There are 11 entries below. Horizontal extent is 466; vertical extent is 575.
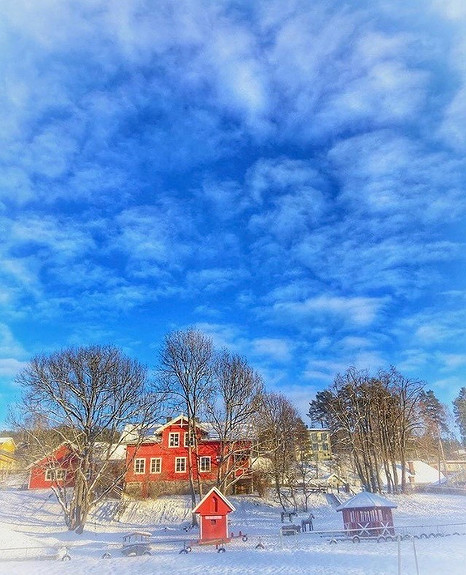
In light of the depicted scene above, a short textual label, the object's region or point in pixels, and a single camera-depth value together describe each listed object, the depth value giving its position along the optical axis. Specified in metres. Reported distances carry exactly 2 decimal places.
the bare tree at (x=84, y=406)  34.00
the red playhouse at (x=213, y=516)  27.92
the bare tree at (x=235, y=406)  38.22
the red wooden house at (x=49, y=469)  34.62
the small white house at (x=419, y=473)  58.33
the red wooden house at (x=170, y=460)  45.47
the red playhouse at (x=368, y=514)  25.84
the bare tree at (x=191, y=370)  38.06
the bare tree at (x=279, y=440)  41.94
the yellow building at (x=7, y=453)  70.33
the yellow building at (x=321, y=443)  79.50
